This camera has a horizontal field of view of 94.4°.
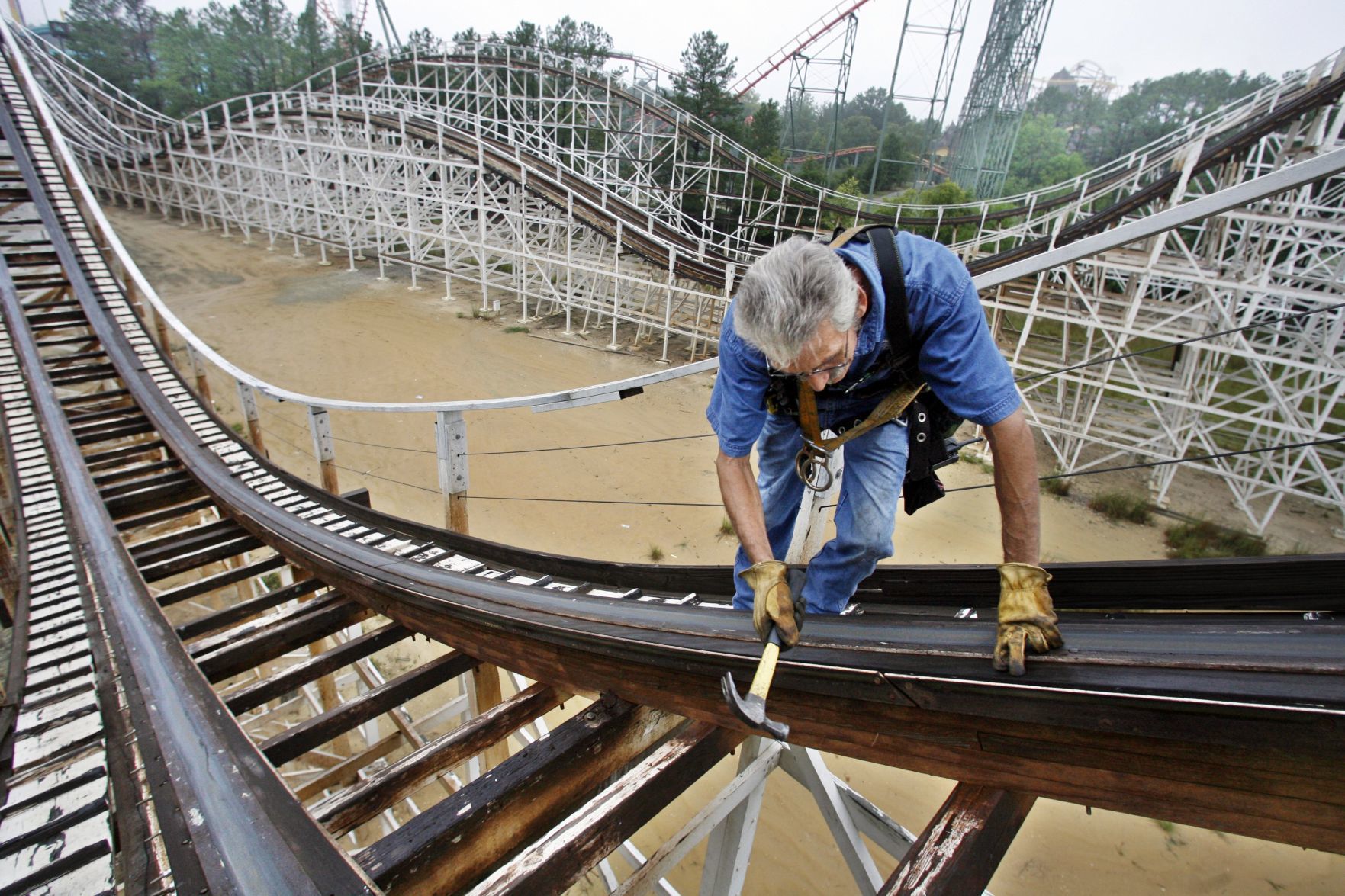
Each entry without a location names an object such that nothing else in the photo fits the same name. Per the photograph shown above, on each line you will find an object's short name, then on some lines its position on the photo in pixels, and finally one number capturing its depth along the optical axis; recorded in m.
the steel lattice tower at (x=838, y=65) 19.41
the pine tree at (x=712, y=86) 22.33
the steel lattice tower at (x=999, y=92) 20.09
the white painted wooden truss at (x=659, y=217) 7.41
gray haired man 1.21
